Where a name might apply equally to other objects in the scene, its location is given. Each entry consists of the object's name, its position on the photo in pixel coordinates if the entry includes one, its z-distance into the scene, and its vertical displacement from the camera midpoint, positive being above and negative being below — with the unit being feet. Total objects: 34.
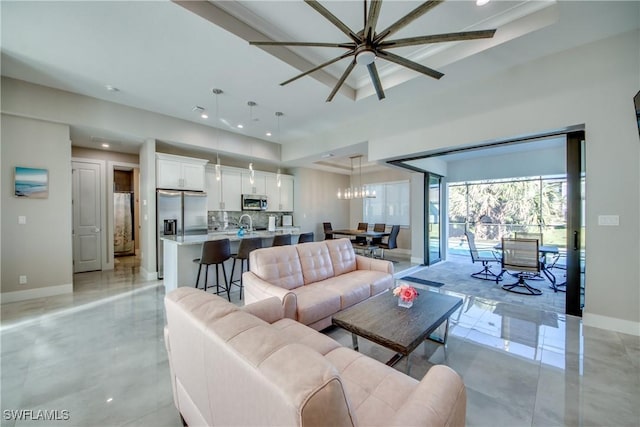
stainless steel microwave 21.93 +0.82
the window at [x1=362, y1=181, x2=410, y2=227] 27.30 +0.72
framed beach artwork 12.25 +1.47
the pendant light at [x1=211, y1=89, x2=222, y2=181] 12.87 +6.19
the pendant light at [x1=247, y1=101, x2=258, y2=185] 14.24 +6.18
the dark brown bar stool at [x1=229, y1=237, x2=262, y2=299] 13.19 -1.90
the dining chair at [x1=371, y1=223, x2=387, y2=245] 26.02 -1.77
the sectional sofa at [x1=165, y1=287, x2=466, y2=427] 2.28 -1.98
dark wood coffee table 6.00 -3.02
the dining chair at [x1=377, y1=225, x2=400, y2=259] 21.65 -2.60
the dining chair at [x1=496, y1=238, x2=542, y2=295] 13.46 -2.70
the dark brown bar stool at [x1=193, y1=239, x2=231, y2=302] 11.80 -2.09
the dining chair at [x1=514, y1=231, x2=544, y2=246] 16.97 -1.66
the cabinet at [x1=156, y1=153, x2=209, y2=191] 16.57 +2.74
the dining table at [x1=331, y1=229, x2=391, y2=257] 21.06 -2.06
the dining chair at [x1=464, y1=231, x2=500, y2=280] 16.89 -3.25
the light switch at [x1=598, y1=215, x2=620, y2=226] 9.39 -0.36
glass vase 7.78 -2.90
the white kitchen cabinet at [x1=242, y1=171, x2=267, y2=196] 21.99 +2.42
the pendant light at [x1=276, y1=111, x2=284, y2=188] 15.55 +6.17
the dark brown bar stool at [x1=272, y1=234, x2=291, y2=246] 14.34 -1.65
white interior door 18.29 -0.46
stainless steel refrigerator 16.40 -0.19
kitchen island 12.40 -2.49
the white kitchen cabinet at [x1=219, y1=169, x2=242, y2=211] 20.65 +1.77
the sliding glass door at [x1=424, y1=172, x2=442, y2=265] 21.07 -0.72
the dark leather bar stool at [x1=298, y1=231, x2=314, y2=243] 16.57 -1.78
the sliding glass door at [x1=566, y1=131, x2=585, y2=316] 10.52 -0.64
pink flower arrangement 7.65 -2.54
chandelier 23.77 +2.04
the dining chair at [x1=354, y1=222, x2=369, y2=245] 23.78 -2.82
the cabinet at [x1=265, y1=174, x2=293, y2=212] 23.94 +1.72
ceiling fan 5.77 +4.49
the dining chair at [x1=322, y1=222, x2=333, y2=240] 26.25 -2.01
